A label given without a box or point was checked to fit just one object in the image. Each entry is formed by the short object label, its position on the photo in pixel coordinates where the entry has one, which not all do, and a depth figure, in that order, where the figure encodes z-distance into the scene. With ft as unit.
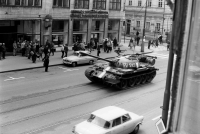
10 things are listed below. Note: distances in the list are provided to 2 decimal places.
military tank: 60.54
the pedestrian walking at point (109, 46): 112.53
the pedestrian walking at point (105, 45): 114.07
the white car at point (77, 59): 82.79
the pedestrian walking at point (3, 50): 84.84
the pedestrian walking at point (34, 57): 83.10
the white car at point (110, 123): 34.60
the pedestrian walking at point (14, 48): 90.90
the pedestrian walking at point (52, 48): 98.53
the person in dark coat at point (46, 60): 74.33
